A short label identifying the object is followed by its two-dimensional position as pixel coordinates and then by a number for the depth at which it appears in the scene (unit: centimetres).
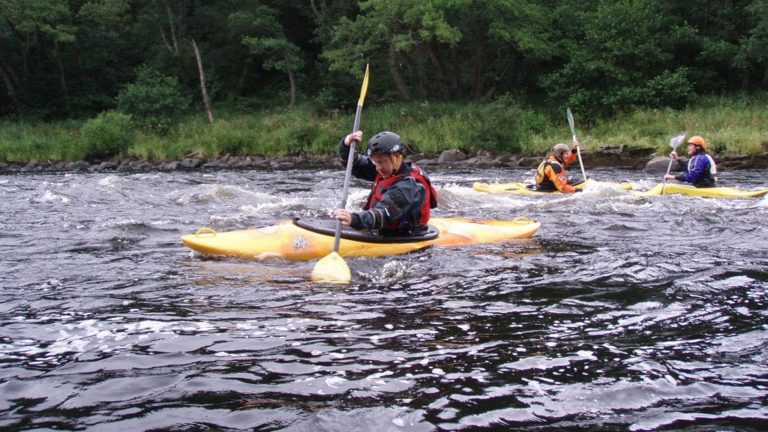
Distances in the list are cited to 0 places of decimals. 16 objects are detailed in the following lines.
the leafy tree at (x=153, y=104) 2448
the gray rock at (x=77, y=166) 1966
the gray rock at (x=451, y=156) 1859
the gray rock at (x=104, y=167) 1939
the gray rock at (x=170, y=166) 1907
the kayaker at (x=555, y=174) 982
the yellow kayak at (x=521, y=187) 993
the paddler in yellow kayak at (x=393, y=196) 514
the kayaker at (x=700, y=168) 969
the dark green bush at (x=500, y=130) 1920
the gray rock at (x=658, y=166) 1502
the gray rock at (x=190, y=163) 2002
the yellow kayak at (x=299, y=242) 538
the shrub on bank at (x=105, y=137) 2155
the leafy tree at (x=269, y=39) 2630
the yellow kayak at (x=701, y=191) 925
